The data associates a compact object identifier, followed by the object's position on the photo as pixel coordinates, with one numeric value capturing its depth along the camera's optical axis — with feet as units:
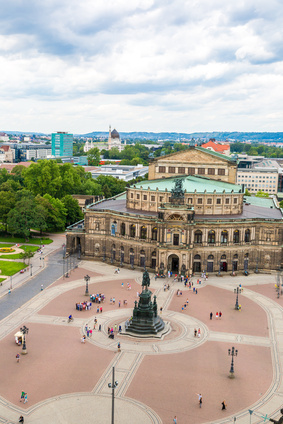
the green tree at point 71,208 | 441.23
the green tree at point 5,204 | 395.34
